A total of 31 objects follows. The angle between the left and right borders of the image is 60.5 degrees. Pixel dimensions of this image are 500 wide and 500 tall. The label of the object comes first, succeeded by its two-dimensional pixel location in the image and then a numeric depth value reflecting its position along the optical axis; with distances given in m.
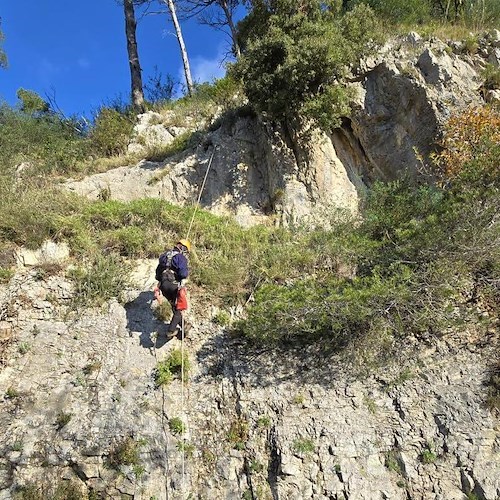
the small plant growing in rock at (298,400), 6.05
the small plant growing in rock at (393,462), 5.24
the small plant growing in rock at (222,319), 7.37
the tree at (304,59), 9.58
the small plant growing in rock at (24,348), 6.62
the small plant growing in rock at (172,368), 6.34
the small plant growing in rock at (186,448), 5.66
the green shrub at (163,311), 7.32
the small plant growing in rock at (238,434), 5.73
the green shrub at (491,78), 9.56
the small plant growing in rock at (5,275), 7.42
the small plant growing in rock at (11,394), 6.07
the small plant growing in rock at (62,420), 5.78
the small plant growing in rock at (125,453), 5.43
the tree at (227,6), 17.02
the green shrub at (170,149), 12.16
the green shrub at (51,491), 5.10
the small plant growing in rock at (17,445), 5.50
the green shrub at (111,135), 12.86
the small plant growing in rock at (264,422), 5.84
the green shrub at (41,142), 11.88
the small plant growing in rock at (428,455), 5.23
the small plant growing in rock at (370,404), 5.85
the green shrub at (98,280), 7.47
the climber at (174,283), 6.75
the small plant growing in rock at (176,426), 5.84
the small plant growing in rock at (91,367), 6.48
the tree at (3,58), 13.90
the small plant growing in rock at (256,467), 5.45
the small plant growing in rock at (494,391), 5.52
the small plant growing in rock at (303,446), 5.49
